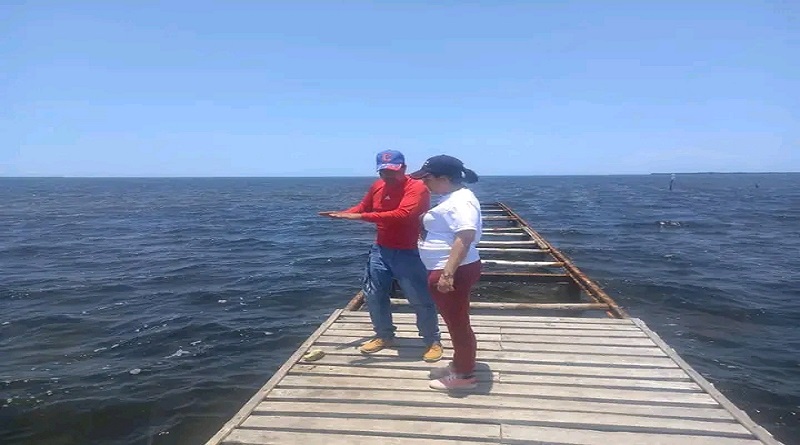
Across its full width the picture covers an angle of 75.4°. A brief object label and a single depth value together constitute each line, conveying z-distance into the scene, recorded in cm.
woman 405
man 492
